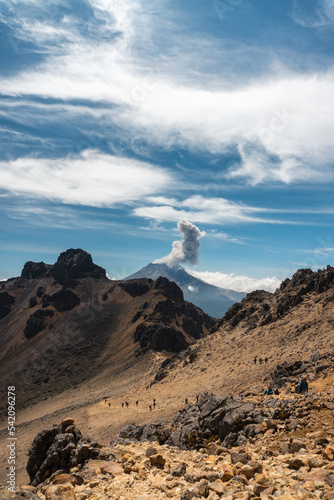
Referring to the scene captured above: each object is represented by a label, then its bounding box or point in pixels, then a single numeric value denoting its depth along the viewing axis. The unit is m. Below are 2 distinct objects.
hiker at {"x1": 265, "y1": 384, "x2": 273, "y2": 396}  23.33
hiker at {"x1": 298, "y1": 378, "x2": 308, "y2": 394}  21.17
